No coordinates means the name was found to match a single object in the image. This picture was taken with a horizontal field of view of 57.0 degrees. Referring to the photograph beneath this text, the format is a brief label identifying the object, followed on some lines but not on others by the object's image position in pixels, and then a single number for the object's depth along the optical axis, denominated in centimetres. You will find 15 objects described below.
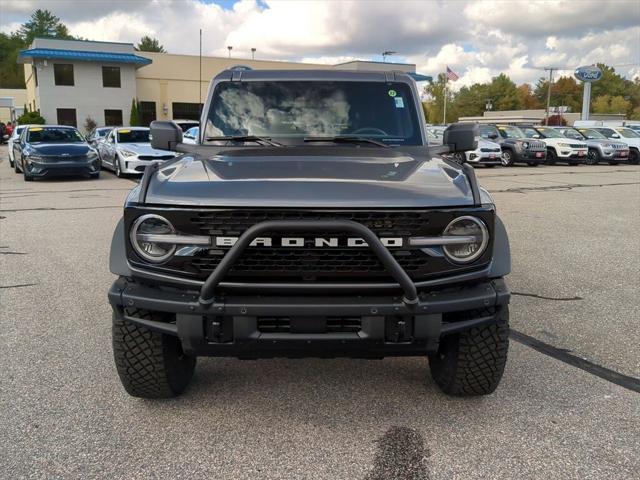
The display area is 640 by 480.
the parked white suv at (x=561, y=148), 2394
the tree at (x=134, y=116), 3925
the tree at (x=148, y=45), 10708
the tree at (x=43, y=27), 10041
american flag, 4250
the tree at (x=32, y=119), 3747
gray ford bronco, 272
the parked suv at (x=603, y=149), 2436
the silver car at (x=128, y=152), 1647
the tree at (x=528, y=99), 12100
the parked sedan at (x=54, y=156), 1559
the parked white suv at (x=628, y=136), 2580
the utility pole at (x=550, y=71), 9648
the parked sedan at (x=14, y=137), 1887
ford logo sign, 4347
